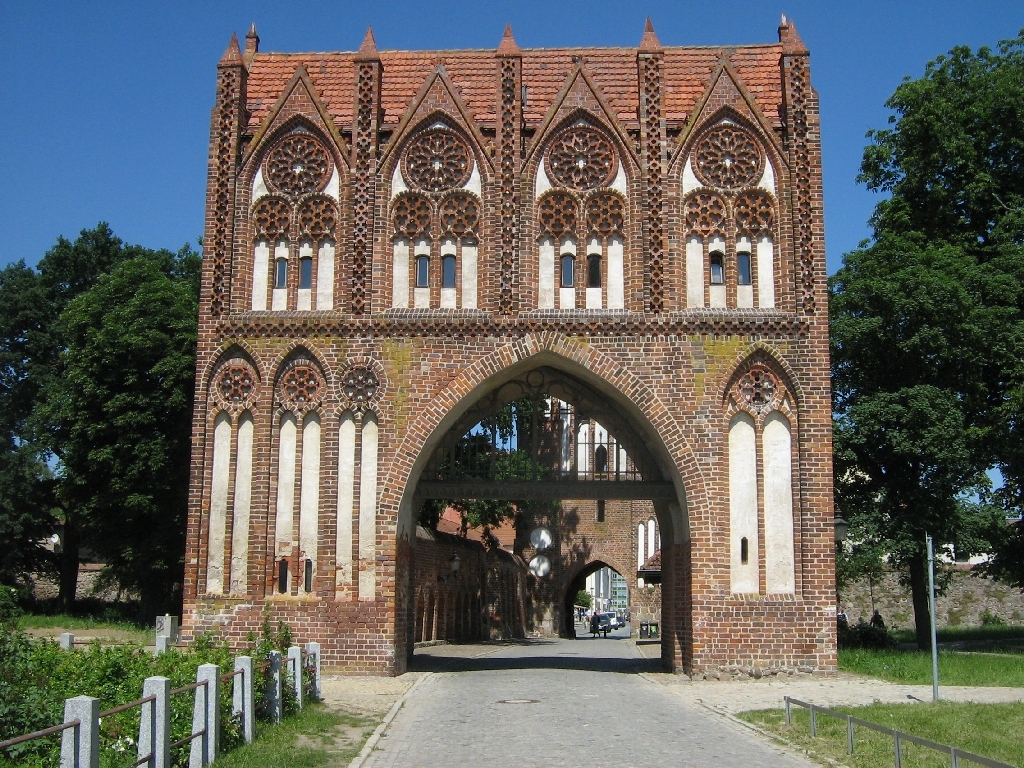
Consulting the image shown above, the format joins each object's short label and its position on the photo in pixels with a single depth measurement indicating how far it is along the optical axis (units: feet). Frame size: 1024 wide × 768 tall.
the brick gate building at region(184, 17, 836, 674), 66.28
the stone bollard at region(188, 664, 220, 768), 33.27
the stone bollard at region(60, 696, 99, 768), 25.49
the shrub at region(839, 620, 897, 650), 82.99
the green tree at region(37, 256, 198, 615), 94.02
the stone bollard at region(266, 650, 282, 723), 43.11
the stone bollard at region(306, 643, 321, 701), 52.54
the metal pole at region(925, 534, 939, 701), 48.86
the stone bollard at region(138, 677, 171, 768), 29.81
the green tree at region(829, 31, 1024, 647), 76.95
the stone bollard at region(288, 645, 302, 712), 47.36
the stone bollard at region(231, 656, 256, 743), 38.52
